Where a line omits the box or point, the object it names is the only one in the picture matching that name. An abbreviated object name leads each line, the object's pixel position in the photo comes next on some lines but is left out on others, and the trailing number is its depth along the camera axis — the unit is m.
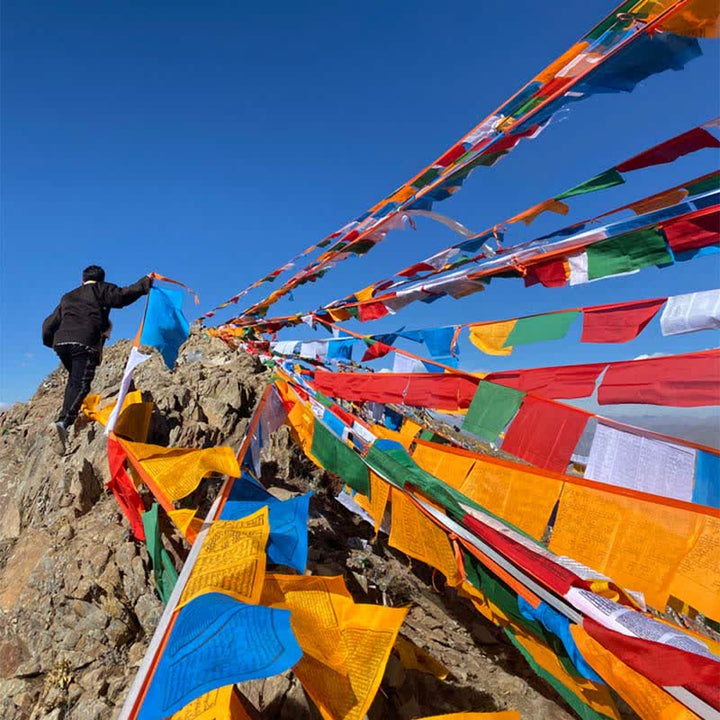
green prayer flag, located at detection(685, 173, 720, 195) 3.32
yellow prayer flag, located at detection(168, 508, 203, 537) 3.06
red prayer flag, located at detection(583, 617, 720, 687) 1.58
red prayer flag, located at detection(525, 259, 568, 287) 4.19
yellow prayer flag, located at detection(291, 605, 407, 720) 2.23
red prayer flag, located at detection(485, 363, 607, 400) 3.55
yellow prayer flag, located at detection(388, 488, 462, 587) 3.26
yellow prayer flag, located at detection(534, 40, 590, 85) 3.85
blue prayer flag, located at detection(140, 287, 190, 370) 4.59
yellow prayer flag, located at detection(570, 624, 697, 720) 1.84
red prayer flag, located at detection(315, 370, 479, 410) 4.56
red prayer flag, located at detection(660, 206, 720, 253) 3.16
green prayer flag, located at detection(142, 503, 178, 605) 3.81
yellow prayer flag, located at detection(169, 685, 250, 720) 2.28
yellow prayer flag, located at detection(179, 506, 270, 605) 2.30
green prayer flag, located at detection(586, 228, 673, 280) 3.46
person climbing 6.00
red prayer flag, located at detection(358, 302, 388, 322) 6.65
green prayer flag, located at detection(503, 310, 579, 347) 4.04
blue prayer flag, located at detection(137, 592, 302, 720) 1.72
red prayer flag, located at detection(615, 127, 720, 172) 3.27
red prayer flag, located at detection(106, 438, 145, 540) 4.73
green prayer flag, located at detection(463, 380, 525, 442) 4.04
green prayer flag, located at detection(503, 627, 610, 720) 2.61
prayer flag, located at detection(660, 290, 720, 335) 2.95
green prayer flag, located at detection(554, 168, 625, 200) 3.74
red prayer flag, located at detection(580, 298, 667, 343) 3.50
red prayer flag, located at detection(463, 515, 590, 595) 2.32
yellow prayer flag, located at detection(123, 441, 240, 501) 3.59
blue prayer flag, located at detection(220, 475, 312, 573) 3.21
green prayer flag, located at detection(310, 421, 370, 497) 4.36
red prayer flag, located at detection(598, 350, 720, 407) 2.81
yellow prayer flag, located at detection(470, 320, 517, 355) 4.55
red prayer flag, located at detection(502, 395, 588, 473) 3.68
